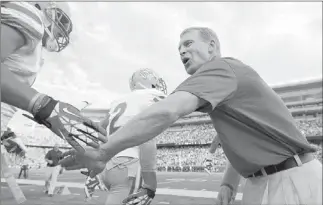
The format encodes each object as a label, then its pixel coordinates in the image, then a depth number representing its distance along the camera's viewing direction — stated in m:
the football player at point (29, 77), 1.23
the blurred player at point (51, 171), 8.02
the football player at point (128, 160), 2.56
